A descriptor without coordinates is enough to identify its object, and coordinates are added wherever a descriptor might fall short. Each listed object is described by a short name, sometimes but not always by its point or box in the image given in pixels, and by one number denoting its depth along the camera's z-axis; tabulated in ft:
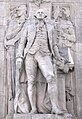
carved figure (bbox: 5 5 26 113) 41.32
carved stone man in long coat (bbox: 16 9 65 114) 38.68
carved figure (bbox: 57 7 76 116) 41.39
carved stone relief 39.14
